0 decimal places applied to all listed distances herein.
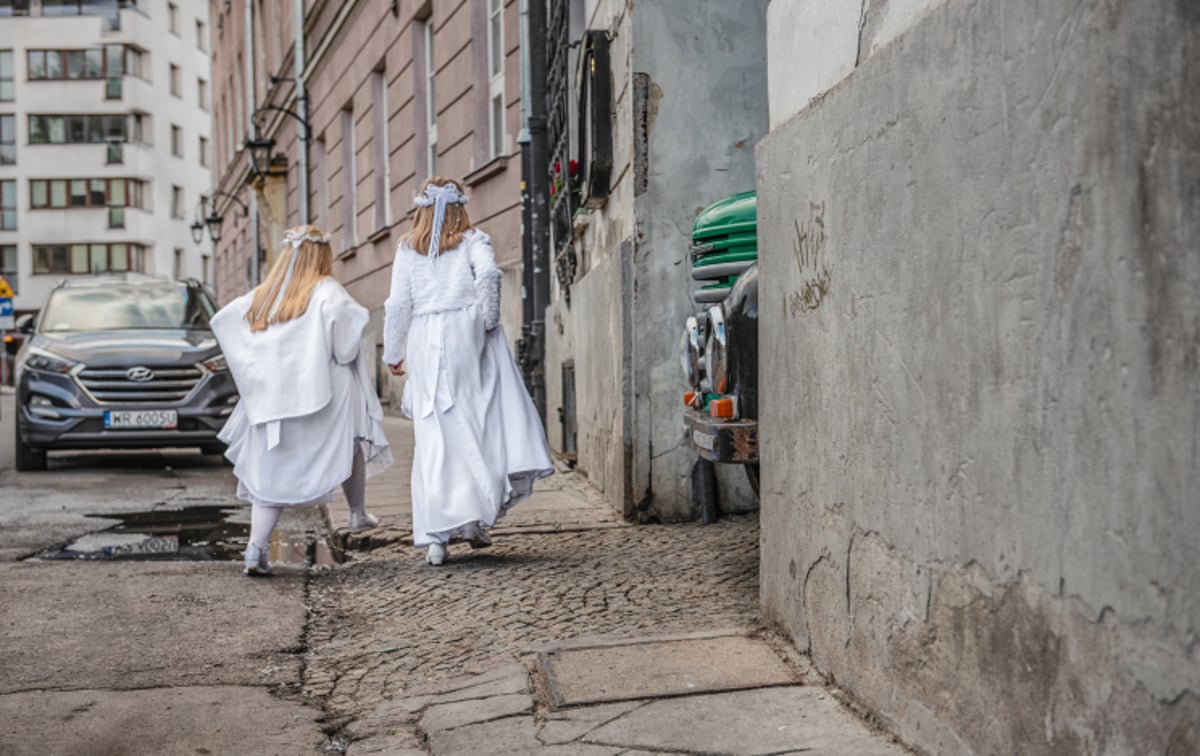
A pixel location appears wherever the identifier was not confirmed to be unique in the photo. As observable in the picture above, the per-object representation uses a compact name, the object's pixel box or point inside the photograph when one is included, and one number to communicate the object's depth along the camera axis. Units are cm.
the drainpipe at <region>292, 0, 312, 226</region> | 2503
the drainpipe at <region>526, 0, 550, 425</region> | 1143
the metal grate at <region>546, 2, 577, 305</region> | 979
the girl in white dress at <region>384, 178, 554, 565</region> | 637
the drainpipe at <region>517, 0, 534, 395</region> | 1167
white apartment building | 6050
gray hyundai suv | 1141
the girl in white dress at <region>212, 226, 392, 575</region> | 655
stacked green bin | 581
